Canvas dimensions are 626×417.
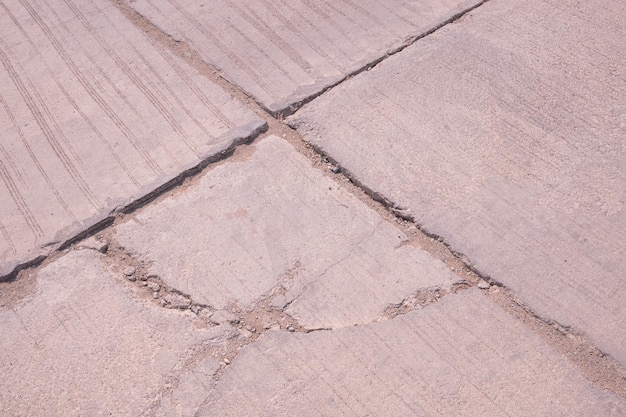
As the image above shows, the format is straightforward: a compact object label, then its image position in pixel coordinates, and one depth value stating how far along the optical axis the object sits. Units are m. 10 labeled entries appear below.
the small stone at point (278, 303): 1.94
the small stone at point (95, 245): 2.08
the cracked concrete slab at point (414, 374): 1.74
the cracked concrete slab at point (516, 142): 1.99
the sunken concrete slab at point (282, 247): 1.96
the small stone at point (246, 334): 1.89
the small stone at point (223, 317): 1.91
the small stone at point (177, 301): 1.95
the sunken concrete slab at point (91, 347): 1.77
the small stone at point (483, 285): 1.97
